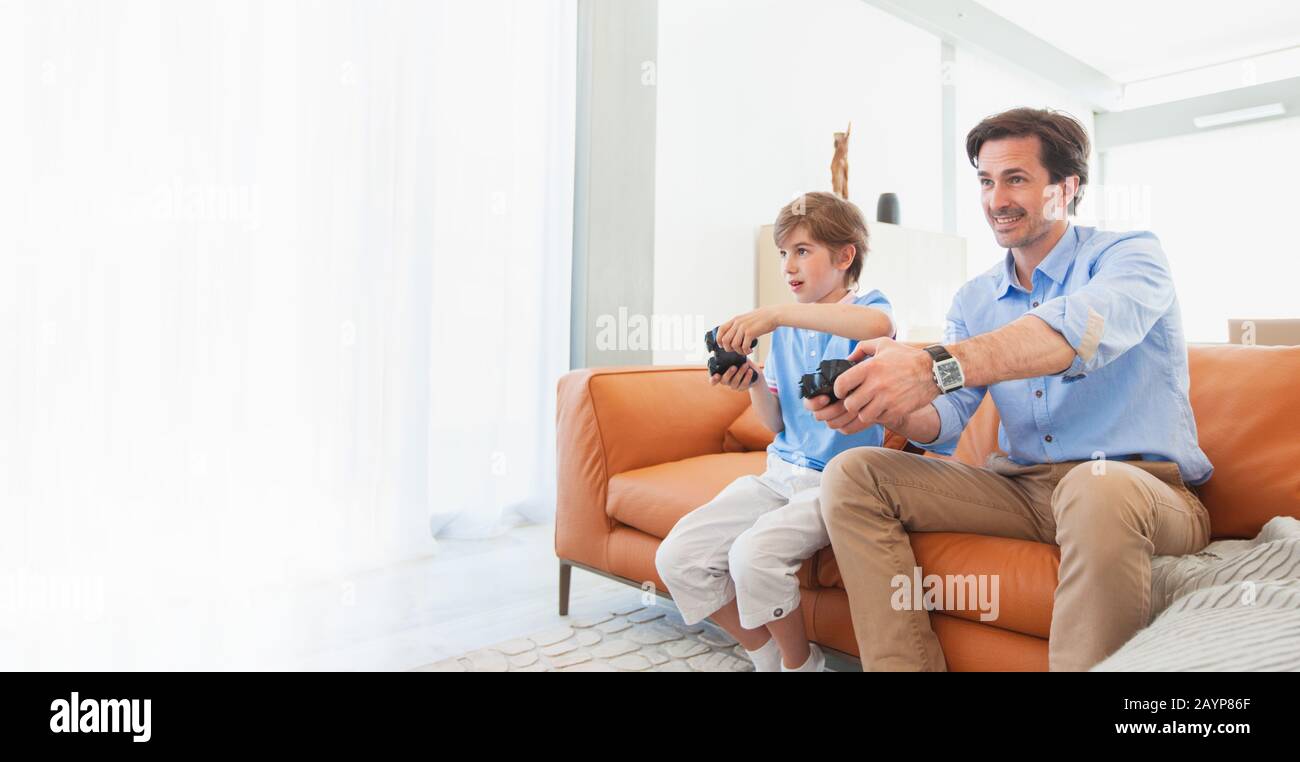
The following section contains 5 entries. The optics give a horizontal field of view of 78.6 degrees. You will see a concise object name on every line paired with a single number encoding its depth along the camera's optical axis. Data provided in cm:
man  109
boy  146
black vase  437
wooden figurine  436
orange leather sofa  132
